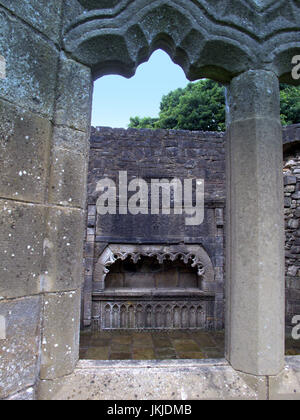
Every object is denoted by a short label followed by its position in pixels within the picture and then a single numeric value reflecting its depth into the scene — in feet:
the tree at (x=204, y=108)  35.63
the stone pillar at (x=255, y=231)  4.17
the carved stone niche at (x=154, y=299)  17.39
